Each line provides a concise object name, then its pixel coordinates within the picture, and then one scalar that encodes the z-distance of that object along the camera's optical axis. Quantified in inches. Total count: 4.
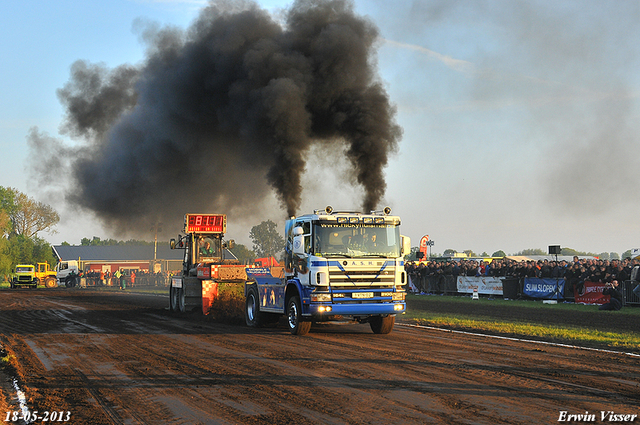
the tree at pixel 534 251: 5757.9
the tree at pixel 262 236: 3513.8
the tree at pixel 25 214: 3668.8
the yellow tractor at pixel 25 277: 2079.2
